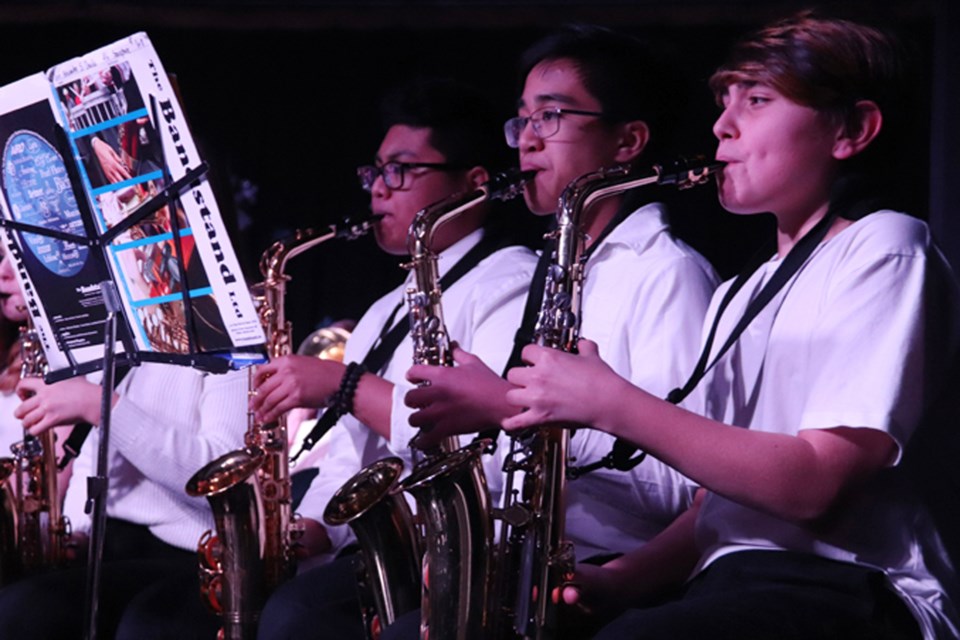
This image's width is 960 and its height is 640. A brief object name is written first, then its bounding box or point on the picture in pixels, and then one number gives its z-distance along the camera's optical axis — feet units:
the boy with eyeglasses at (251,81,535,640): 19.80
